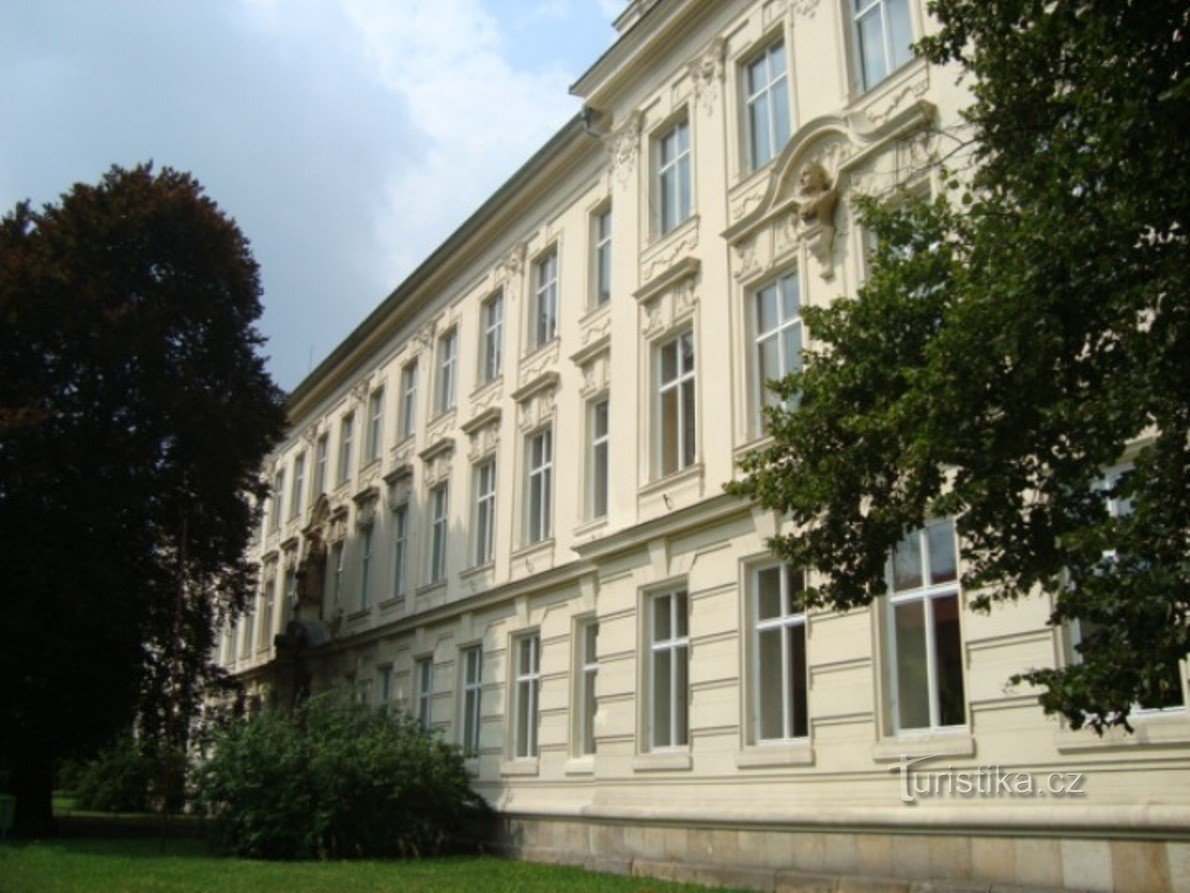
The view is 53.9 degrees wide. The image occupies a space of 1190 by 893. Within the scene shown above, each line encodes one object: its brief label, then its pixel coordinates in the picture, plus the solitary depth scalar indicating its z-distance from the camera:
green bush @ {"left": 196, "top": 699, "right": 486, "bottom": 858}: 20.86
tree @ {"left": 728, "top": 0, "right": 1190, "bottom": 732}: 6.67
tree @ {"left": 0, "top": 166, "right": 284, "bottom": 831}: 24.38
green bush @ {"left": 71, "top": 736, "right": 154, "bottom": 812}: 38.69
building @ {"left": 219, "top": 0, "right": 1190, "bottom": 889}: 12.23
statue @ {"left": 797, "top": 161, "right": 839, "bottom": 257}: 15.63
